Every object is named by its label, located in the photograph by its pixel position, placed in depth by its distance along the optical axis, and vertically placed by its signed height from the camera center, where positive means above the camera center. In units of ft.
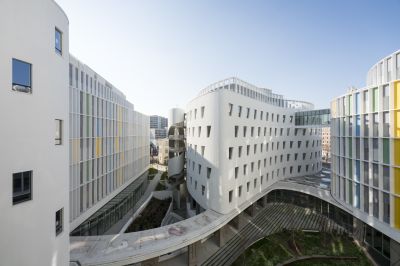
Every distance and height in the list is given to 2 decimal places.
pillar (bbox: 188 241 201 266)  62.85 -41.43
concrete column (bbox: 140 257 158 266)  57.21 -39.73
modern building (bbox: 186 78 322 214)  75.46 -6.08
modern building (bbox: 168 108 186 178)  125.90 -6.52
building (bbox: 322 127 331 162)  358.60 -13.93
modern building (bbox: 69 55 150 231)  67.26 -4.07
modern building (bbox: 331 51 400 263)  59.16 -7.54
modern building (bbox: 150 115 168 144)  466.29 -0.29
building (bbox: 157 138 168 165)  274.77 -27.15
